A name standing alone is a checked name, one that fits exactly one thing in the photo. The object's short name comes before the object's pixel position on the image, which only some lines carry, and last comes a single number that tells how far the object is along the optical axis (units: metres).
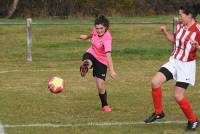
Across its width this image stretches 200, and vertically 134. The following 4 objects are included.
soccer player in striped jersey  14.88
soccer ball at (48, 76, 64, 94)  17.09
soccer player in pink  17.50
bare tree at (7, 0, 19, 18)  57.29
